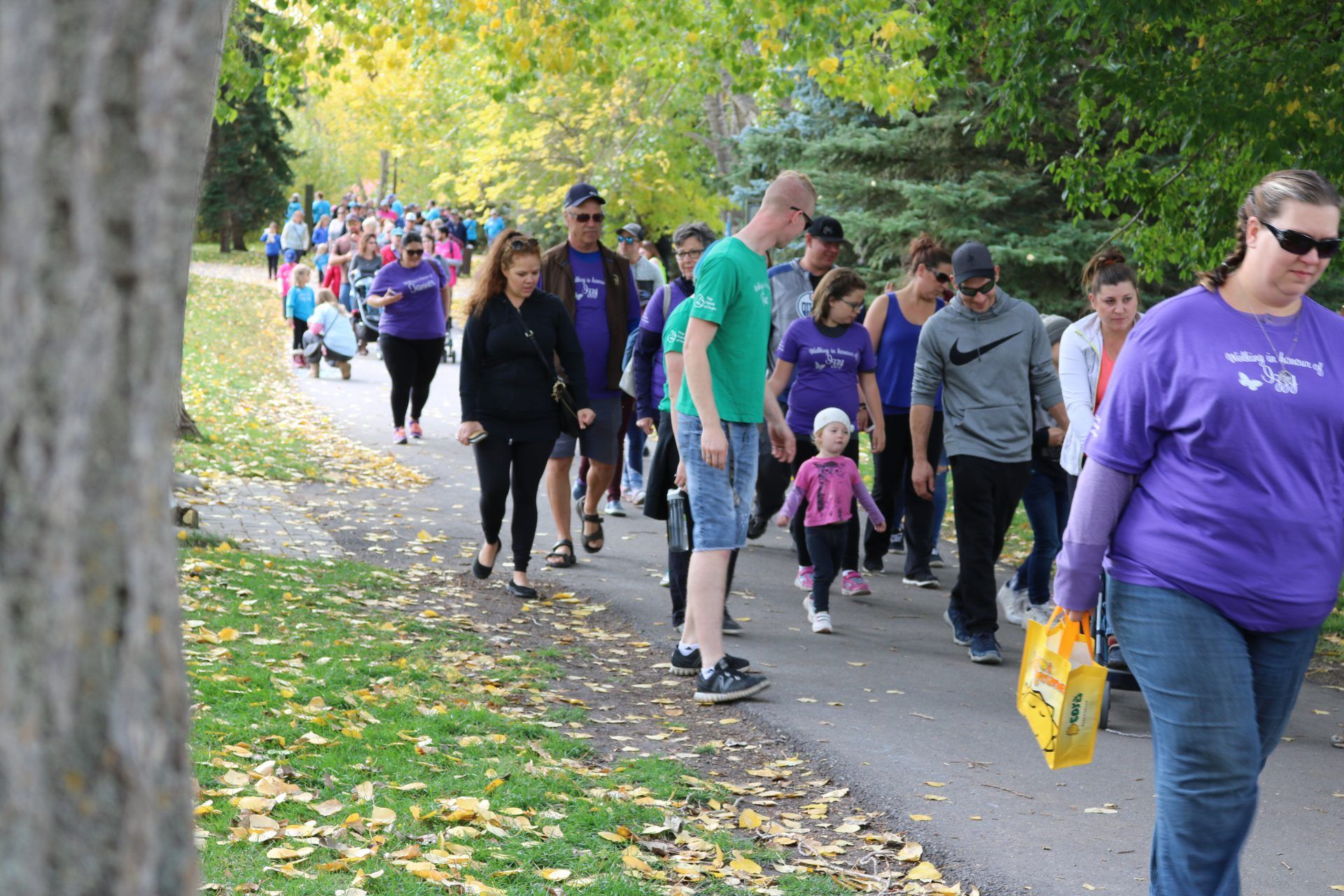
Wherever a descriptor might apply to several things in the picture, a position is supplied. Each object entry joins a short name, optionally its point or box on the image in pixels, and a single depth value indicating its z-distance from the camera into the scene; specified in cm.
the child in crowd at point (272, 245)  8925
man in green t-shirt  1311
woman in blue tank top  1952
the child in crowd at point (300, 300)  4672
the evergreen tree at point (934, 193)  3287
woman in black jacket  1736
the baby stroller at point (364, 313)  4422
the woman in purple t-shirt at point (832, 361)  1861
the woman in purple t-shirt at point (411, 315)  2862
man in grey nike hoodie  1520
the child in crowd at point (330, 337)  4447
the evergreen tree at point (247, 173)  10619
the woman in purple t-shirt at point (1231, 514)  691
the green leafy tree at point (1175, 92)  1848
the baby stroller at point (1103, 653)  1337
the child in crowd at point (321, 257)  6681
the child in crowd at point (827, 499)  1664
